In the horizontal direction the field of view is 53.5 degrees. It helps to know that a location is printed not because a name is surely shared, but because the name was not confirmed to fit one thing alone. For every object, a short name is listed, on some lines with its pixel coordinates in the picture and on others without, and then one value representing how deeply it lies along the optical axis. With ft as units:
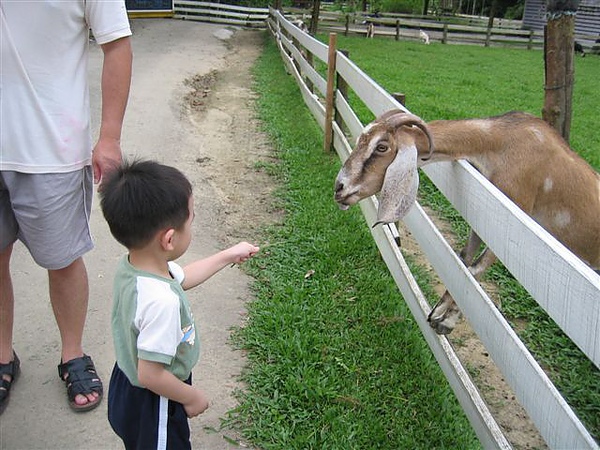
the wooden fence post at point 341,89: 20.70
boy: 5.58
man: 7.20
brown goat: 9.18
